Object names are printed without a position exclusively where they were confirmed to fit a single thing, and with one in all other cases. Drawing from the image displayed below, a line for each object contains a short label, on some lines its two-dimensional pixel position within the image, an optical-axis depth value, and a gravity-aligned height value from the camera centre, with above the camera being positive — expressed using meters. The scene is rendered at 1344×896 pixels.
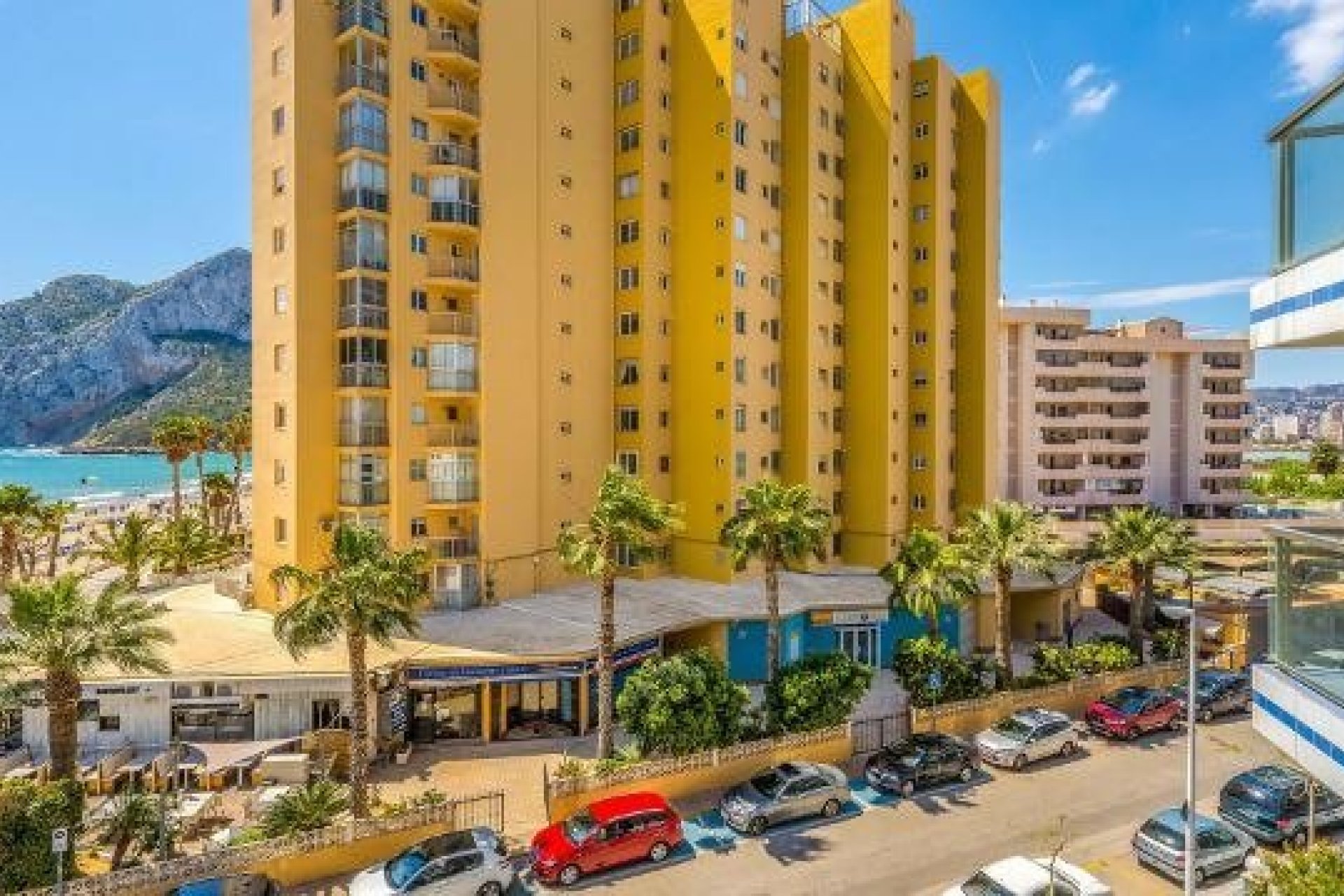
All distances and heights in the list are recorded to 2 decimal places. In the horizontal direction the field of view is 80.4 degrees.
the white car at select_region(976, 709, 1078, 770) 29.19 -11.15
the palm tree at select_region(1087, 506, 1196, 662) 40.16 -5.45
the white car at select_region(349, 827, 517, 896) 19.62 -10.79
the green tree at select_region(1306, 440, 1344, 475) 97.06 -2.48
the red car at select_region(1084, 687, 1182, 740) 31.80 -11.07
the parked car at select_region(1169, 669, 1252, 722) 34.12 -11.04
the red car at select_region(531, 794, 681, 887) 21.42 -10.99
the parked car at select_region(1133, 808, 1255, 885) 21.64 -11.23
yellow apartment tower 38.00 +9.50
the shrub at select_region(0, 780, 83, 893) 18.75 -9.28
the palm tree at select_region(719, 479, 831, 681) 32.03 -3.66
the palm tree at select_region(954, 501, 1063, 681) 33.34 -4.60
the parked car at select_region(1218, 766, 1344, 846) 23.72 -11.20
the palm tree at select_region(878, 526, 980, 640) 33.31 -5.79
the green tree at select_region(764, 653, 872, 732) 29.06 -9.32
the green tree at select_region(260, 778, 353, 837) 21.62 -10.23
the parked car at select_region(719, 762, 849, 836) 24.25 -11.10
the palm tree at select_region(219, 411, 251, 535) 65.81 +0.68
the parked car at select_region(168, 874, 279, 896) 18.84 -10.62
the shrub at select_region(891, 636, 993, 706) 33.12 -9.67
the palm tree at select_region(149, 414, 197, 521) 61.62 +0.37
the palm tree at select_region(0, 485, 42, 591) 44.09 -4.01
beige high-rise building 78.12 +2.53
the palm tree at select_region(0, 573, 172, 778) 21.48 -5.48
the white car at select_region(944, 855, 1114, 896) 19.17 -10.77
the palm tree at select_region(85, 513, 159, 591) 42.91 -5.64
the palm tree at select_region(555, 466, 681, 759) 28.00 -3.57
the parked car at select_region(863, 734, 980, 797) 26.98 -11.15
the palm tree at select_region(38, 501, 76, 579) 47.97 -4.54
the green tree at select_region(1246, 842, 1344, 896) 13.63 -7.83
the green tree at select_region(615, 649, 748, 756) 26.61 -9.00
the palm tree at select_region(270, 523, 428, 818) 22.75 -4.72
